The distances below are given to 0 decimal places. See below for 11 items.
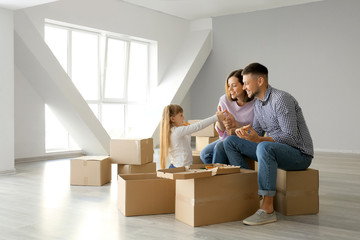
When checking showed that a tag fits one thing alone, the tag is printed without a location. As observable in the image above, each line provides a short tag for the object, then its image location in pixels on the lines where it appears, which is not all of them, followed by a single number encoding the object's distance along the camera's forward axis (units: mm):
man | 2670
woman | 3154
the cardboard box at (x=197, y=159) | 3694
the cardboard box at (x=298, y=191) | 2797
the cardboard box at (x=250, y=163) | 3279
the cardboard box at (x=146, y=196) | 2792
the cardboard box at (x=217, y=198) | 2543
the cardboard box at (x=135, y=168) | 4279
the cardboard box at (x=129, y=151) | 4230
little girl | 3318
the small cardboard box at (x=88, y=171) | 4105
